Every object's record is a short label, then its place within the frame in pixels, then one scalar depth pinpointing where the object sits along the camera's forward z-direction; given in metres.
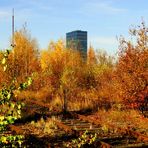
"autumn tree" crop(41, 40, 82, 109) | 31.73
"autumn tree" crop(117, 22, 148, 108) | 20.97
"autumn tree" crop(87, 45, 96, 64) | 69.71
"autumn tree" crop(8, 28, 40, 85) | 37.84
